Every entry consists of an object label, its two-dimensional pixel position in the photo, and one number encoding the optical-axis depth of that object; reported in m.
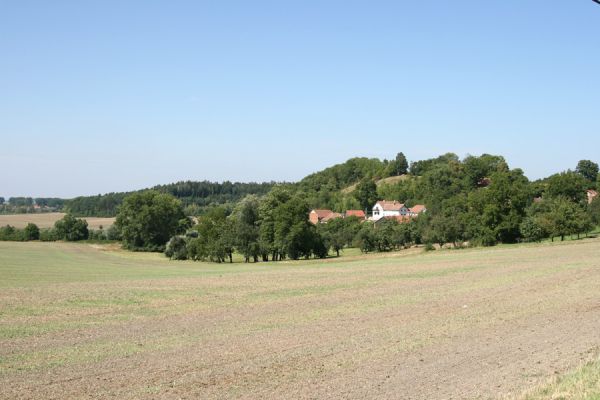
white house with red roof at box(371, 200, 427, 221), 173.88
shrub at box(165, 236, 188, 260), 95.94
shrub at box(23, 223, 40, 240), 148.21
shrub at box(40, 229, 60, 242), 149.12
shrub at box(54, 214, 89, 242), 147.62
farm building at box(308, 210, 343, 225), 175.24
